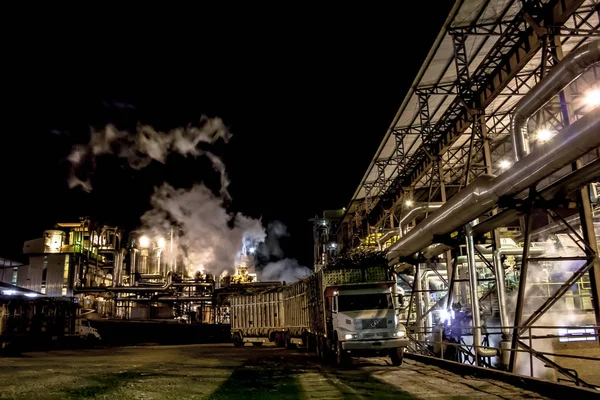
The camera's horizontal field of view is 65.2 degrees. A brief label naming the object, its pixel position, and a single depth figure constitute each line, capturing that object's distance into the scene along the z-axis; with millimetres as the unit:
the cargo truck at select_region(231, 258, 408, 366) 13930
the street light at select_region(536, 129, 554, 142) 14848
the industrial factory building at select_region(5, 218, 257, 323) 38281
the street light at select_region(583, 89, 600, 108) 13056
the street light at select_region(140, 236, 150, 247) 46469
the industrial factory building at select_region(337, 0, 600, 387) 9414
